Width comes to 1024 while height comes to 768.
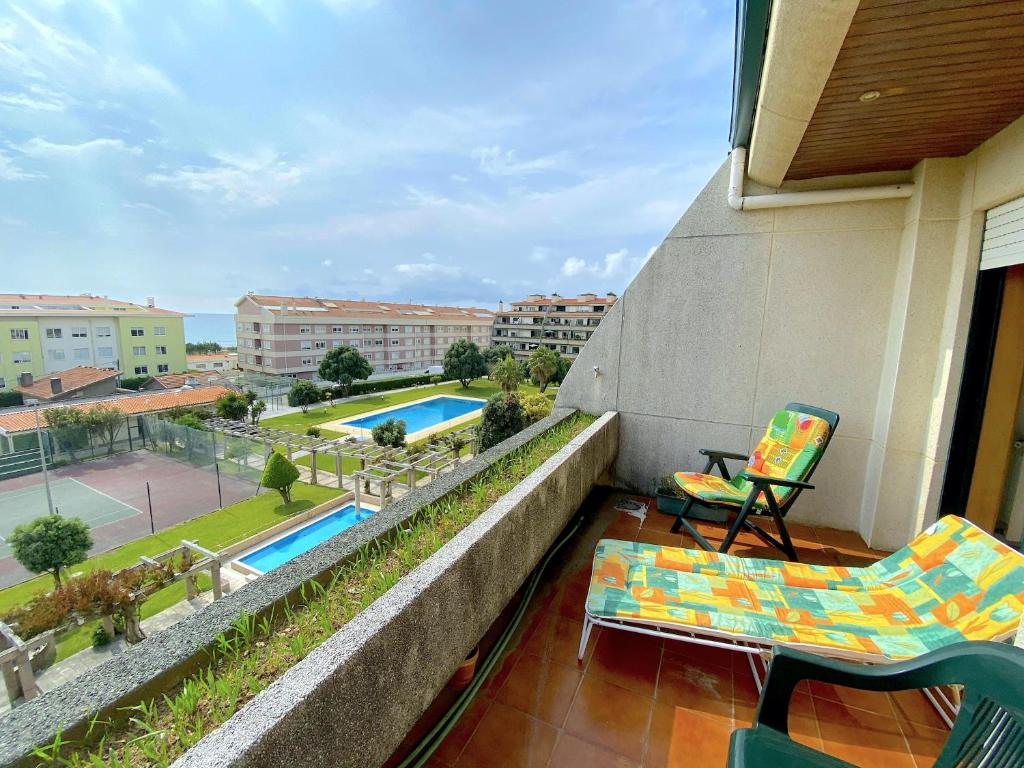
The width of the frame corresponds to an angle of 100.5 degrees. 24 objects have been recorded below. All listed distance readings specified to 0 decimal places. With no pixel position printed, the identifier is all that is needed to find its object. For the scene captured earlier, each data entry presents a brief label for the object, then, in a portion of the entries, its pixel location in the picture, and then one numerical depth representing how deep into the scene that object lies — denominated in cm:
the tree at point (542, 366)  3169
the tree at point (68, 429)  2044
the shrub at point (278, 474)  1395
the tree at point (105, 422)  2109
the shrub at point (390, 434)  1839
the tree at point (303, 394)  2892
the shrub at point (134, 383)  3572
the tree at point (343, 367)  3256
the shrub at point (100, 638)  878
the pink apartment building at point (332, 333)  3972
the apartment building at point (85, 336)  3266
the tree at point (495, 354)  4197
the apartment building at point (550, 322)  4991
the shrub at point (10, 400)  2980
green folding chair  286
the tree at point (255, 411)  2577
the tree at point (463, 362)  3731
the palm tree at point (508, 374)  2664
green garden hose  160
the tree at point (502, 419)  1567
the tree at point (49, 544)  1013
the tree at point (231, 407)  2433
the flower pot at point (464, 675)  188
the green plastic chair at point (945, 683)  100
